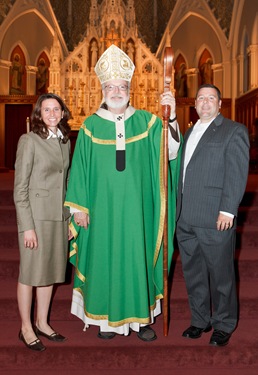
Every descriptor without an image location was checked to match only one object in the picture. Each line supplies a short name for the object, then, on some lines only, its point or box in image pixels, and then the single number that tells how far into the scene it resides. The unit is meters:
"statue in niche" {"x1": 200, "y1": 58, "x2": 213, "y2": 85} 16.22
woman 3.32
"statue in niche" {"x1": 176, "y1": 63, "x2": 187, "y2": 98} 16.64
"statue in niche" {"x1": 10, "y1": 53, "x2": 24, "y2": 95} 15.76
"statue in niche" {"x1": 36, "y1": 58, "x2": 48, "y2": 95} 16.47
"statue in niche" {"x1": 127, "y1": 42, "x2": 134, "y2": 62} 11.26
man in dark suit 3.32
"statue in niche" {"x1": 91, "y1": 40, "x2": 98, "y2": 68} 11.25
